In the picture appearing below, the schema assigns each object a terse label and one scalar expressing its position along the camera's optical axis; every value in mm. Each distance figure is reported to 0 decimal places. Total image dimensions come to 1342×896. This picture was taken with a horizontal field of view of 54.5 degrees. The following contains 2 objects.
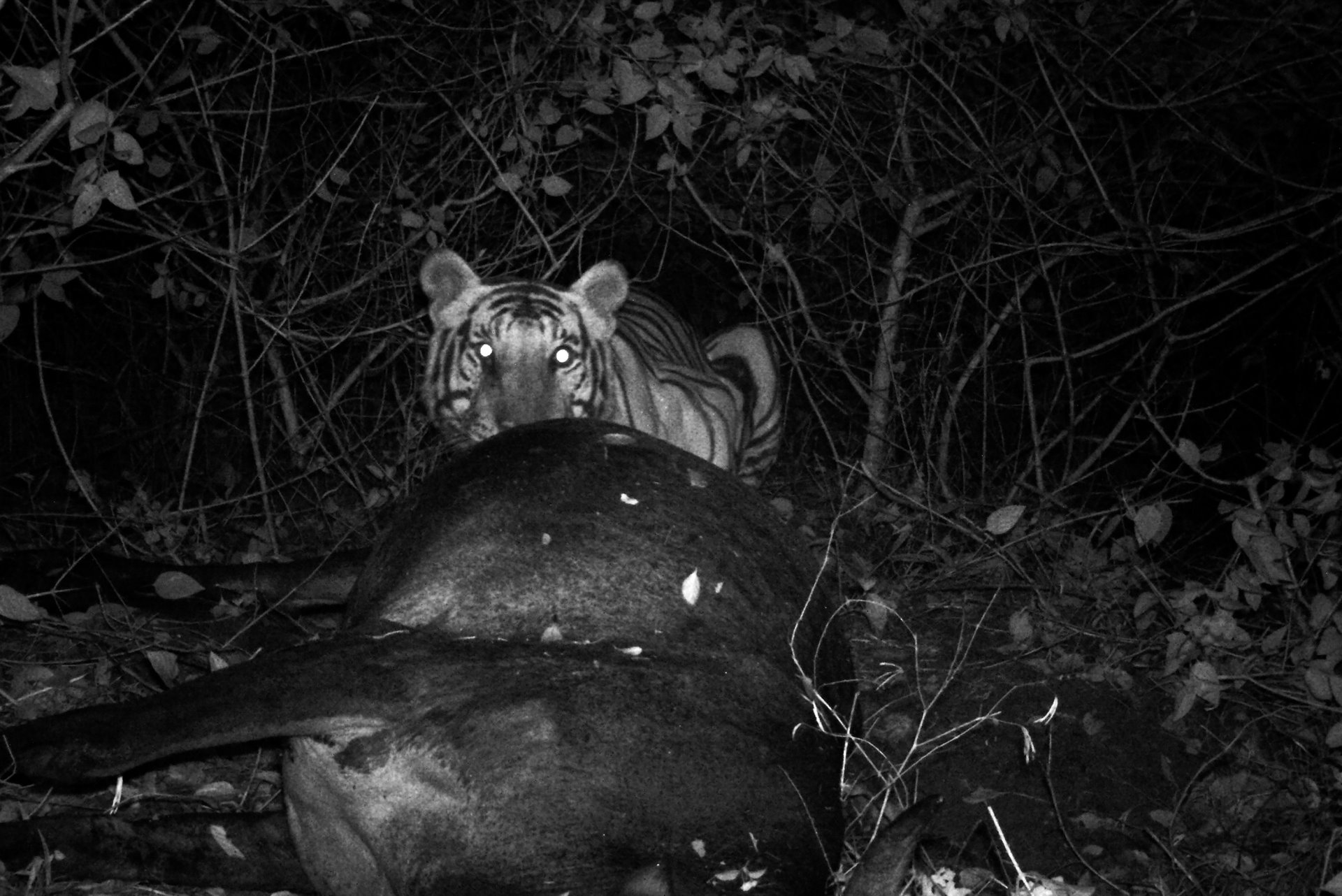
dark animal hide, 2025
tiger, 4723
